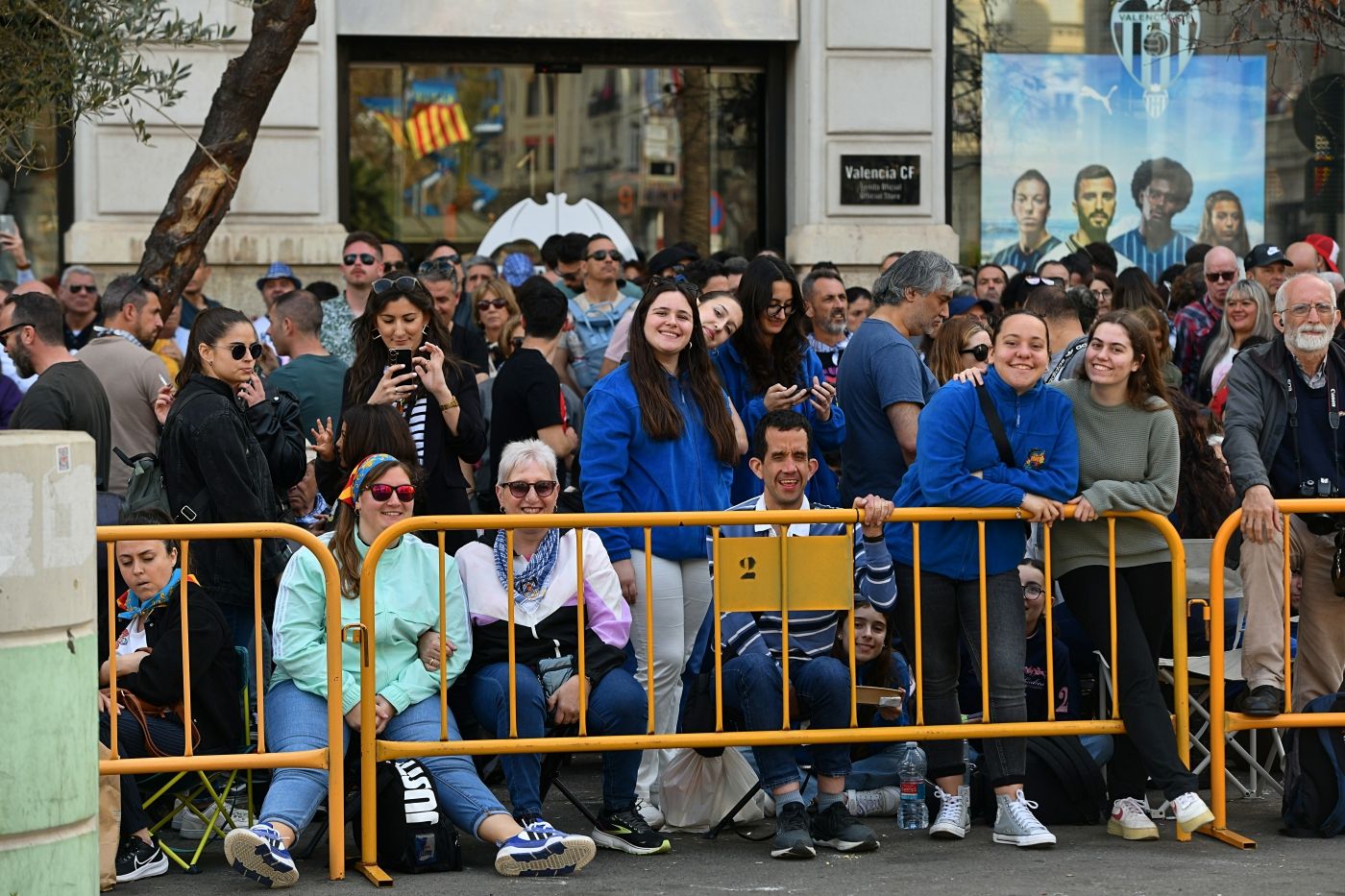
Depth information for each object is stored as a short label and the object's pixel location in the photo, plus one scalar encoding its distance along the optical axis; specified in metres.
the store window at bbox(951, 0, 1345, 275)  15.75
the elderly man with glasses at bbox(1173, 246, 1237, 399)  11.95
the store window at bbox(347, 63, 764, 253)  15.20
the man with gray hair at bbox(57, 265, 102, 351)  11.80
